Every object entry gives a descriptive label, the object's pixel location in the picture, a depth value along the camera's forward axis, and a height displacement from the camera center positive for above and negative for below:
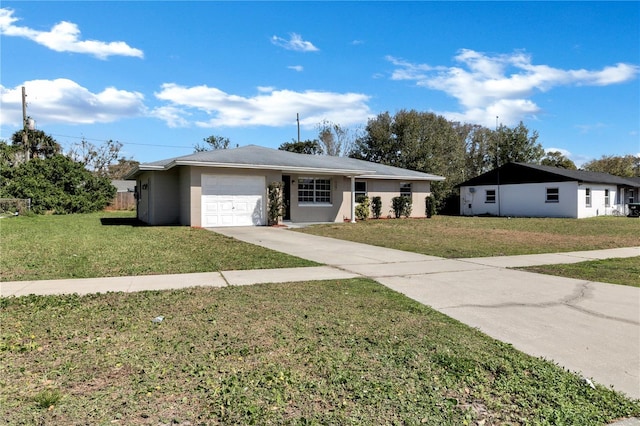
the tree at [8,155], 31.07 +4.20
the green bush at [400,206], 25.00 -0.04
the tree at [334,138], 46.28 +7.68
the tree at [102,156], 50.19 +6.29
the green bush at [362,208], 23.64 -0.15
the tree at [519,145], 46.59 +6.96
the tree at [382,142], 40.50 +6.36
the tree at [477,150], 52.31 +7.09
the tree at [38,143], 37.47 +6.04
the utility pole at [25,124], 35.28 +7.22
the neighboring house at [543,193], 28.71 +0.93
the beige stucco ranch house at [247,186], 17.93 +0.98
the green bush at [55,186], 29.31 +1.56
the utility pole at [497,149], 48.28 +6.60
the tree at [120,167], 53.25 +5.13
